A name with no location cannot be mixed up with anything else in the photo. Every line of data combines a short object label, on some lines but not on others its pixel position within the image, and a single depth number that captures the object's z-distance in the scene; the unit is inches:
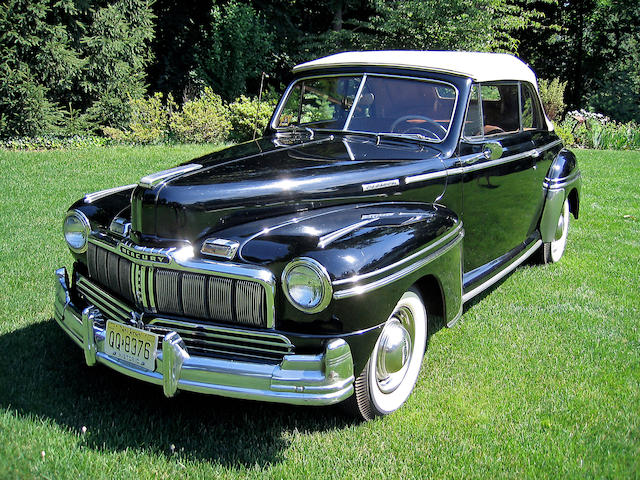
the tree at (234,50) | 588.1
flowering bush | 563.2
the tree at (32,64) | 459.5
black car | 108.7
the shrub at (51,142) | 456.1
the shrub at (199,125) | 469.1
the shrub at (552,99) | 590.9
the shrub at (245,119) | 474.6
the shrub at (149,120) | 480.1
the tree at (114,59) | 514.6
